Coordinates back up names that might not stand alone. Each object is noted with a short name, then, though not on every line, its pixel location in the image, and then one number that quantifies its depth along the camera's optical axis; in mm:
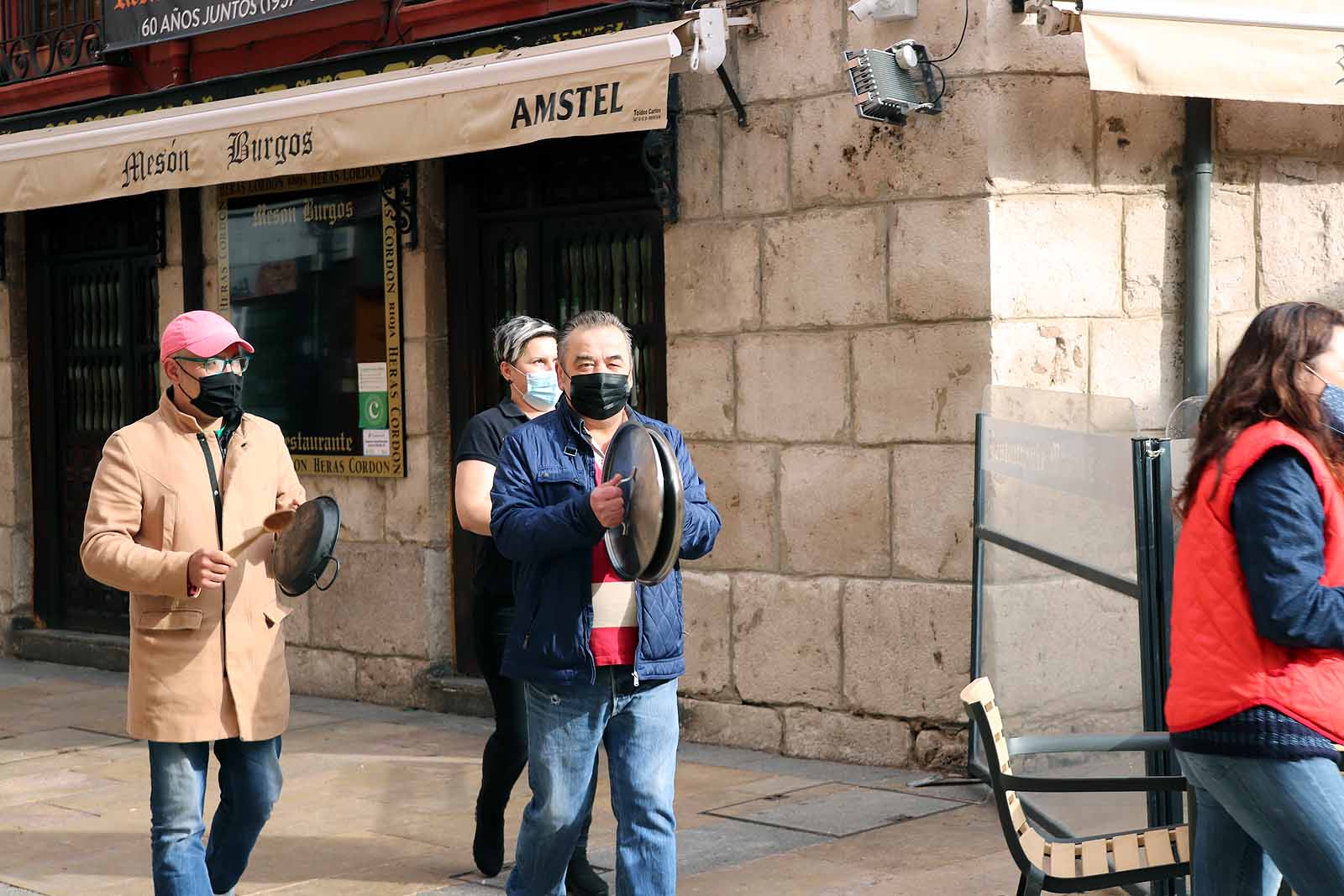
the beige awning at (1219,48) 6422
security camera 6930
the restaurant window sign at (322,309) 9320
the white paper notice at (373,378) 9328
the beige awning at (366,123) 7273
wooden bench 3895
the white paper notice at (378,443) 9281
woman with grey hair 5406
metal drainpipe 7137
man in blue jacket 4215
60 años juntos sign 9648
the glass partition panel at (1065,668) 4535
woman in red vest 3205
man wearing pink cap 4570
